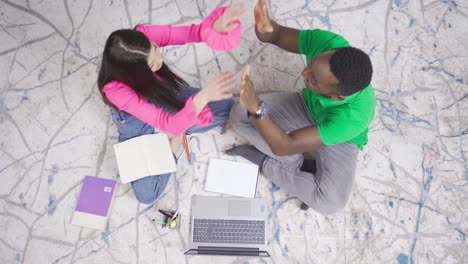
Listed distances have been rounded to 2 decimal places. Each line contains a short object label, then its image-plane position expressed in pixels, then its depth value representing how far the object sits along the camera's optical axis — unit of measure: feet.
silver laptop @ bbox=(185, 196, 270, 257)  4.91
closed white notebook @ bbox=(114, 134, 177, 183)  4.94
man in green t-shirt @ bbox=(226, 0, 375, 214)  3.39
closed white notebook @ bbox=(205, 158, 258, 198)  5.15
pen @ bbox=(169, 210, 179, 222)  4.95
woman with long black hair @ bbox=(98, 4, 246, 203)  3.46
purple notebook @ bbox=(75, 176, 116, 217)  5.12
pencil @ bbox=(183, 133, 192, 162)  5.17
